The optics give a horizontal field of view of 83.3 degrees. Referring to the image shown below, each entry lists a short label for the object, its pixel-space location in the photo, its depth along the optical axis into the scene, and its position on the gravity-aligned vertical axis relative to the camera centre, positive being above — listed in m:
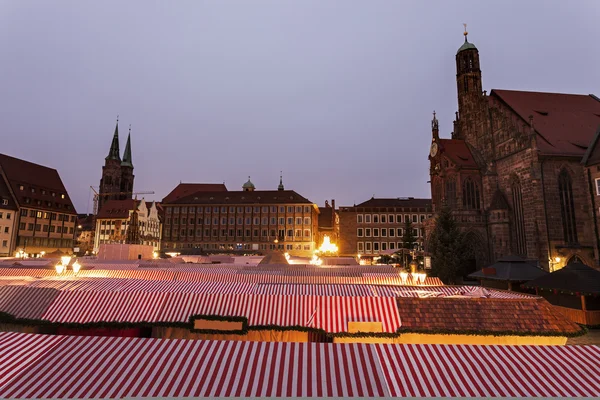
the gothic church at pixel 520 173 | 34.94 +7.33
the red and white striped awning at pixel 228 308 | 11.07 -2.45
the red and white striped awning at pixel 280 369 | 5.32 -2.30
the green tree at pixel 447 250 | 36.34 -1.55
